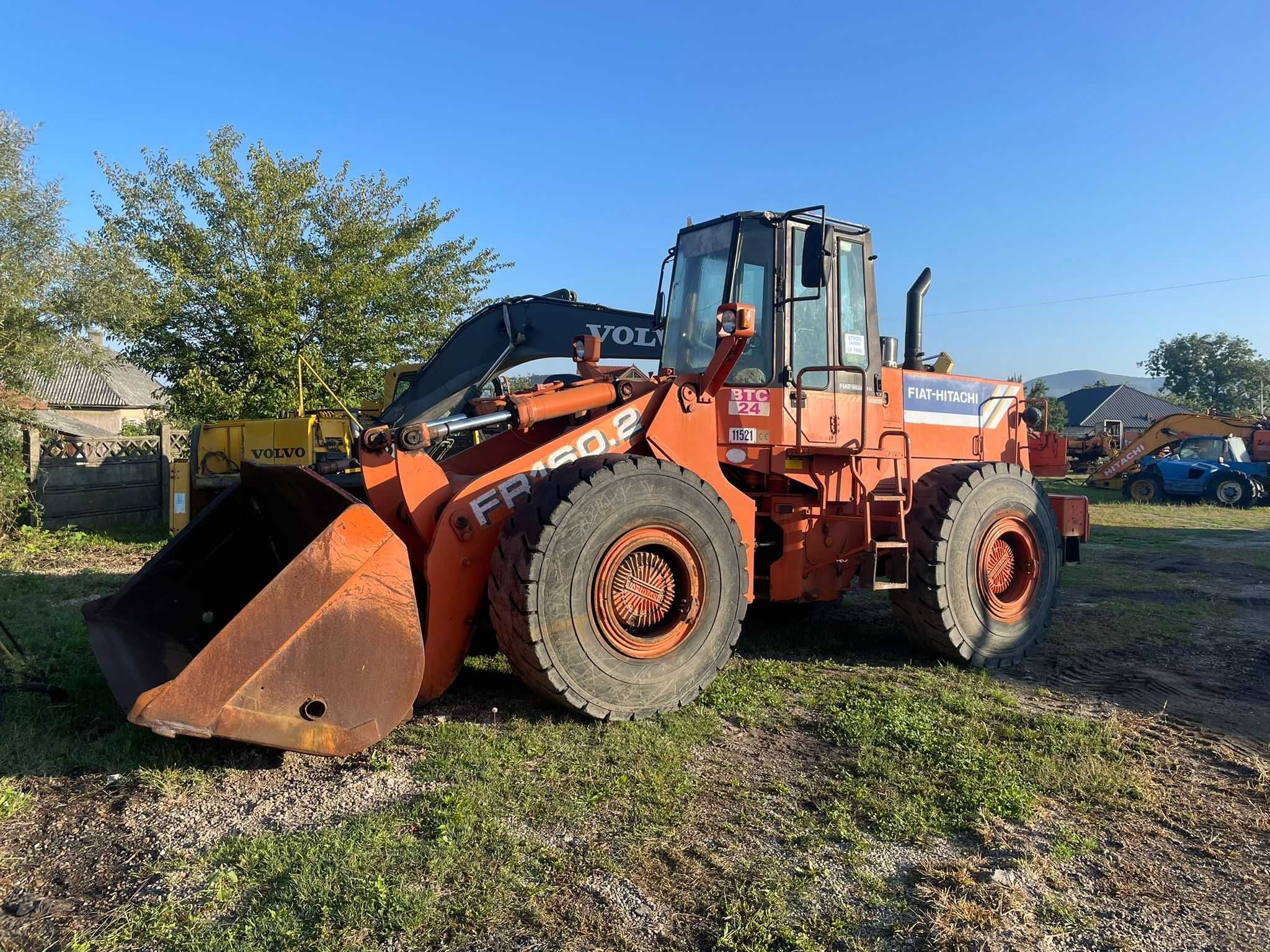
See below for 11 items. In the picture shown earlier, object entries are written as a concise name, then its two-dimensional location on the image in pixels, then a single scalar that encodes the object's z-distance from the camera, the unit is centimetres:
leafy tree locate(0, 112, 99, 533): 1220
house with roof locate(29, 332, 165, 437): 4094
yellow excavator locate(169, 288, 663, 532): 814
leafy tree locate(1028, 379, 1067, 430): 5781
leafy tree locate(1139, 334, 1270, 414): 5928
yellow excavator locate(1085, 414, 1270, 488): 2434
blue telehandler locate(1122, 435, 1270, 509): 2236
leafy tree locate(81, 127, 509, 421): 1600
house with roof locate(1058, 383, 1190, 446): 6469
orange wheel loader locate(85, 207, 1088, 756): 364
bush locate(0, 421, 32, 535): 1159
